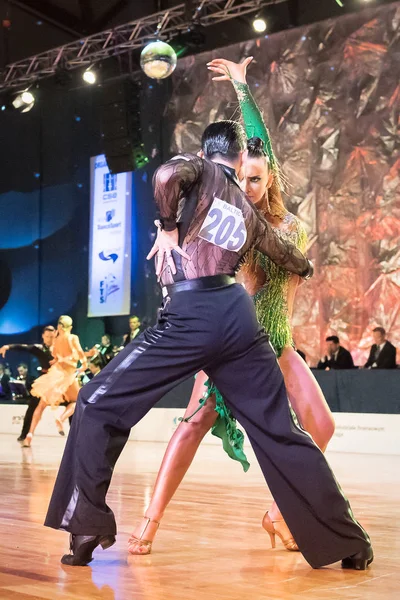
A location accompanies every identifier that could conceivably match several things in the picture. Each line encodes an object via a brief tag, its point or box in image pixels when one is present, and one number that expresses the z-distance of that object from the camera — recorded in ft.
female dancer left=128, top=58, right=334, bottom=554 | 9.93
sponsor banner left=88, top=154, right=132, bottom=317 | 47.09
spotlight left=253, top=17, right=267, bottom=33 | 39.42
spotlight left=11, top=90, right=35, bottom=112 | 47.09
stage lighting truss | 38.93
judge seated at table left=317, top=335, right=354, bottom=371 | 36.77
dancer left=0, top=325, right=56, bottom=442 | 32.55
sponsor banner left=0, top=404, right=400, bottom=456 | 28.02
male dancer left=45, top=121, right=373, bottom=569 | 8.29
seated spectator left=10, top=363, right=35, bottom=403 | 43.85
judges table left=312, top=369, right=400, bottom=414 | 28.35
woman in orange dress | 31.83
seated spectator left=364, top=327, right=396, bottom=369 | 35.29
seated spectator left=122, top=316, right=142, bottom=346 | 41.83
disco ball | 31.09
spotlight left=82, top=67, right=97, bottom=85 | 44.39
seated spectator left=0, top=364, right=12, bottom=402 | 48.01
